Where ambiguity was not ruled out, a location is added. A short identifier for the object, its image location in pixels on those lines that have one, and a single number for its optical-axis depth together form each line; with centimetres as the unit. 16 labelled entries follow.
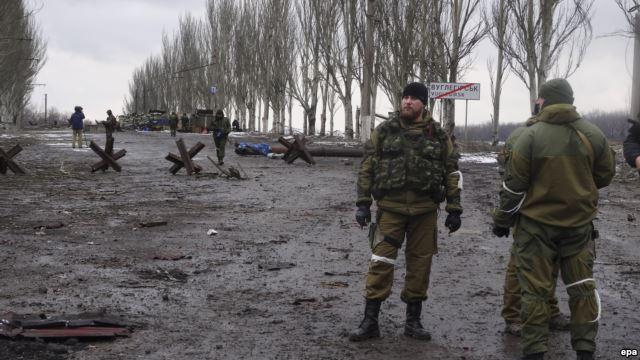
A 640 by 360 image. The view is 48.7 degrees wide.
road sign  1839
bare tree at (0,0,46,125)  3228
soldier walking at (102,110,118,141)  3281
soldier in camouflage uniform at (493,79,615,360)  397
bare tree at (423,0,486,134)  2355
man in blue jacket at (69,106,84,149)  2681
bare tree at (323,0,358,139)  3419
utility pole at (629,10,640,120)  1753
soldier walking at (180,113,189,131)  5286
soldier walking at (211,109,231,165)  1827
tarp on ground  2308
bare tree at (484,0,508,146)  2753
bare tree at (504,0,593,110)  2545
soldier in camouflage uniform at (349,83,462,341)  461
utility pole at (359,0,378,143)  2312
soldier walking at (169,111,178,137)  4156
